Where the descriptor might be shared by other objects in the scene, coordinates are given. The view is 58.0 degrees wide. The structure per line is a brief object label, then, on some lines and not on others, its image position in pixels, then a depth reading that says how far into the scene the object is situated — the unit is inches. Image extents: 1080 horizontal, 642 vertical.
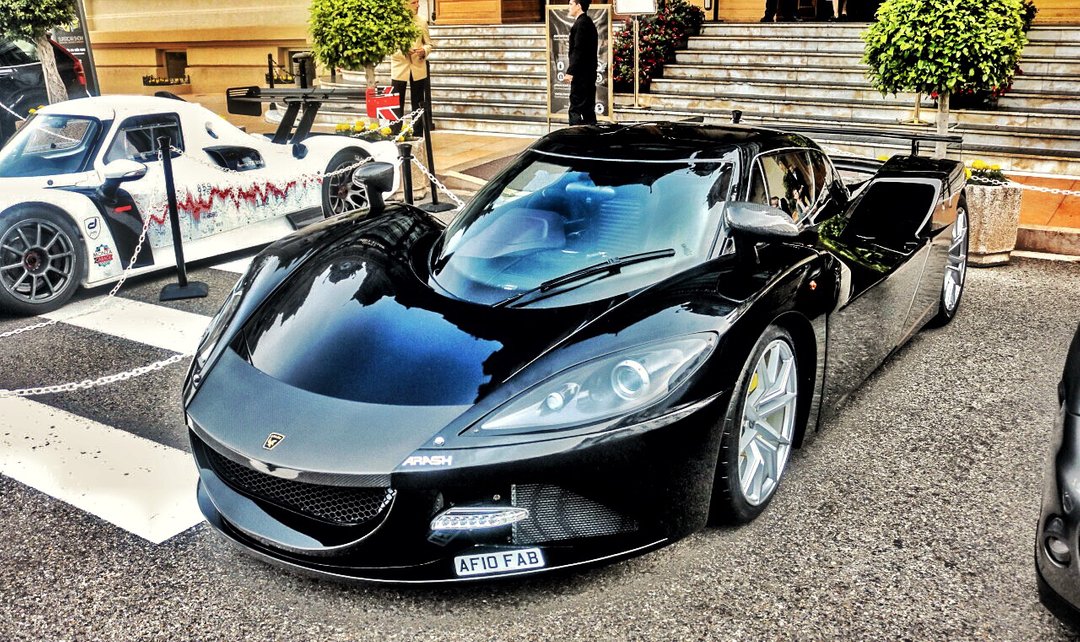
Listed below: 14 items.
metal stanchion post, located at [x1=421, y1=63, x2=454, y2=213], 382.6
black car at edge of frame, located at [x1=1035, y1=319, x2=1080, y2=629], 101.6
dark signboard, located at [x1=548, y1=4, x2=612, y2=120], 513.0
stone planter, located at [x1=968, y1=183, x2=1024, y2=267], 289.9
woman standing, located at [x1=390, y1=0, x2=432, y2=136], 449.4
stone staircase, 455.5
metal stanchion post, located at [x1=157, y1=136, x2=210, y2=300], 265.0
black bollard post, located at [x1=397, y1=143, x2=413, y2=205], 355.6
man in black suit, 434.9
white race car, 250.5
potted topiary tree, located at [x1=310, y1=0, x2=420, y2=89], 421.4
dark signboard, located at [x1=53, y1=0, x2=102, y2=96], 514.9
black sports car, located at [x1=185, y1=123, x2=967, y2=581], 112.5
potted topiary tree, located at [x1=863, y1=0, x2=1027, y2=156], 316.2
